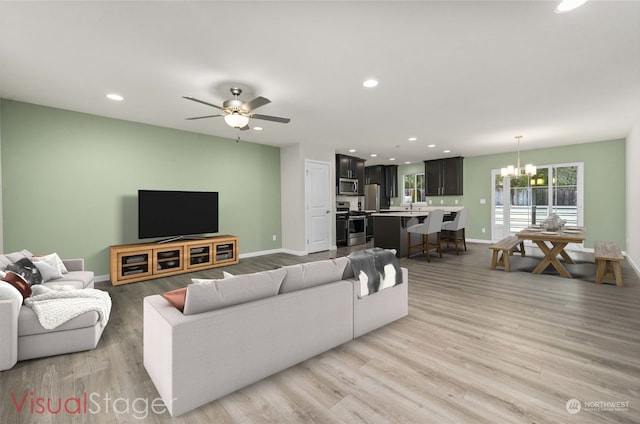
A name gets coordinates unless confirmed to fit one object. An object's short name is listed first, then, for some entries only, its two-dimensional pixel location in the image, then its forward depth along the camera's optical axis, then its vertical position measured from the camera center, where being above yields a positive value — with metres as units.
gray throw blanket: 2.47 -0.56
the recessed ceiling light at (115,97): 3.52 +1.42
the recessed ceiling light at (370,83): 3.13 +1.40
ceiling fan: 3.19 +1.13
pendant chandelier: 5.81 +0.79
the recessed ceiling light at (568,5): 1.83 +1.33
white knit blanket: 2.17 -0.76
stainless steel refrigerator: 9.45 +0.38
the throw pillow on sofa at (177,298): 1.81 -0.58
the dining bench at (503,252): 4.79 -0.77
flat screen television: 4.62 -0.07
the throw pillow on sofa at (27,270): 2.65 -0.58
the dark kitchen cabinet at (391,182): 10.01 +0.93
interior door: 6.61 +0.08
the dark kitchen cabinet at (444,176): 8.35 +0.97
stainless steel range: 7.66 -0.44
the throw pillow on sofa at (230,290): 1.69 -0.52
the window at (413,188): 9.50 +0.68
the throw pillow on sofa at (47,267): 2.94 -0.61
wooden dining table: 4.34 -0.49
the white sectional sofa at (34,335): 1.99 -0.96
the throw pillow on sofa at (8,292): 2.05 -0.60
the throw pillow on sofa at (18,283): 2.31 -0.61
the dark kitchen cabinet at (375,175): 10.06 +1.18
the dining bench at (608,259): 3.90 -0.78
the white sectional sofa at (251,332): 1.59 -0.82
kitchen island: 6.13 -0.47
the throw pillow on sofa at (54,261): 3.08 -0.57
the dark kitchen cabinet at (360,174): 8.23 +0.99
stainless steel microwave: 7.67 +0.62
